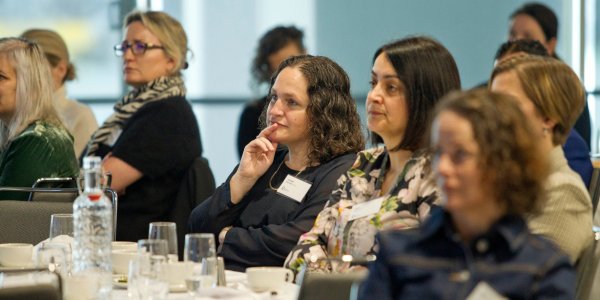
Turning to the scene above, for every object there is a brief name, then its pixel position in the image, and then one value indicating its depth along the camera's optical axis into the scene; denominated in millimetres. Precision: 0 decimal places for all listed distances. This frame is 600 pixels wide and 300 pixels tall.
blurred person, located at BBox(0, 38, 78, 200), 7620
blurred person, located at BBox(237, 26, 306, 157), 10876
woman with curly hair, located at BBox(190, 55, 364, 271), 5915
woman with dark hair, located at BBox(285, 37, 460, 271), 4851
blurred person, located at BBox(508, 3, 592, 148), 10316
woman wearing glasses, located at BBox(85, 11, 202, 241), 8267
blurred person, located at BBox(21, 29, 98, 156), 10282
